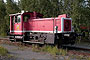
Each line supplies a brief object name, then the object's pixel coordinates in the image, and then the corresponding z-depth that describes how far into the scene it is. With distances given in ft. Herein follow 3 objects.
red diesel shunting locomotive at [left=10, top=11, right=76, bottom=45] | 35.78
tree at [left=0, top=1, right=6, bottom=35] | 80.77
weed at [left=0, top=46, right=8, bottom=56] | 25.09
